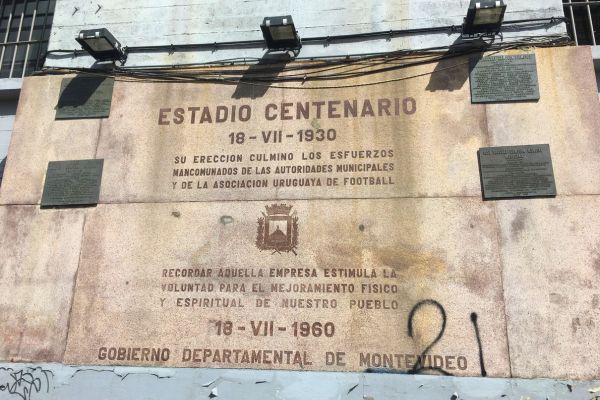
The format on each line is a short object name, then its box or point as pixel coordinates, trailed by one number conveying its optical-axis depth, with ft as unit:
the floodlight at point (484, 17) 21.20
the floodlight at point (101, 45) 23.65
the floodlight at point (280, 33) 22.58
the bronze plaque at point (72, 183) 22.74
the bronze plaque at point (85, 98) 24.21
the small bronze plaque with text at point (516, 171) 20.15
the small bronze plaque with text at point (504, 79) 21.59
